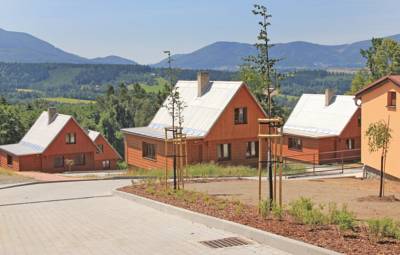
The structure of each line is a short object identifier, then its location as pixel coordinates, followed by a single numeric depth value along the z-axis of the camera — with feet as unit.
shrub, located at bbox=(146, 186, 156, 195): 58.08
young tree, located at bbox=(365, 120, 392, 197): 65.51
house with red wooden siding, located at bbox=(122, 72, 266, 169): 123.03
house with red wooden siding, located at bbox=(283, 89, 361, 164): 147.23
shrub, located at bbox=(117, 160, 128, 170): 214.59
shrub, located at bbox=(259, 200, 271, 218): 38.47
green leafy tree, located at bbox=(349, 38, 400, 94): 202.90
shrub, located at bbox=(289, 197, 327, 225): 35.24
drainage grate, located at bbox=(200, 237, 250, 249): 33.06
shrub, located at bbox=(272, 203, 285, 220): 37.68
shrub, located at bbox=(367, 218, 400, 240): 31.07
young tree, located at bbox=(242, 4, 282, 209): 41.75
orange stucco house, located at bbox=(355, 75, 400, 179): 84.69
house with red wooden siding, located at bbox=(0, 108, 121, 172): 169.07
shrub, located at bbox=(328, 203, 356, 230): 33.45
